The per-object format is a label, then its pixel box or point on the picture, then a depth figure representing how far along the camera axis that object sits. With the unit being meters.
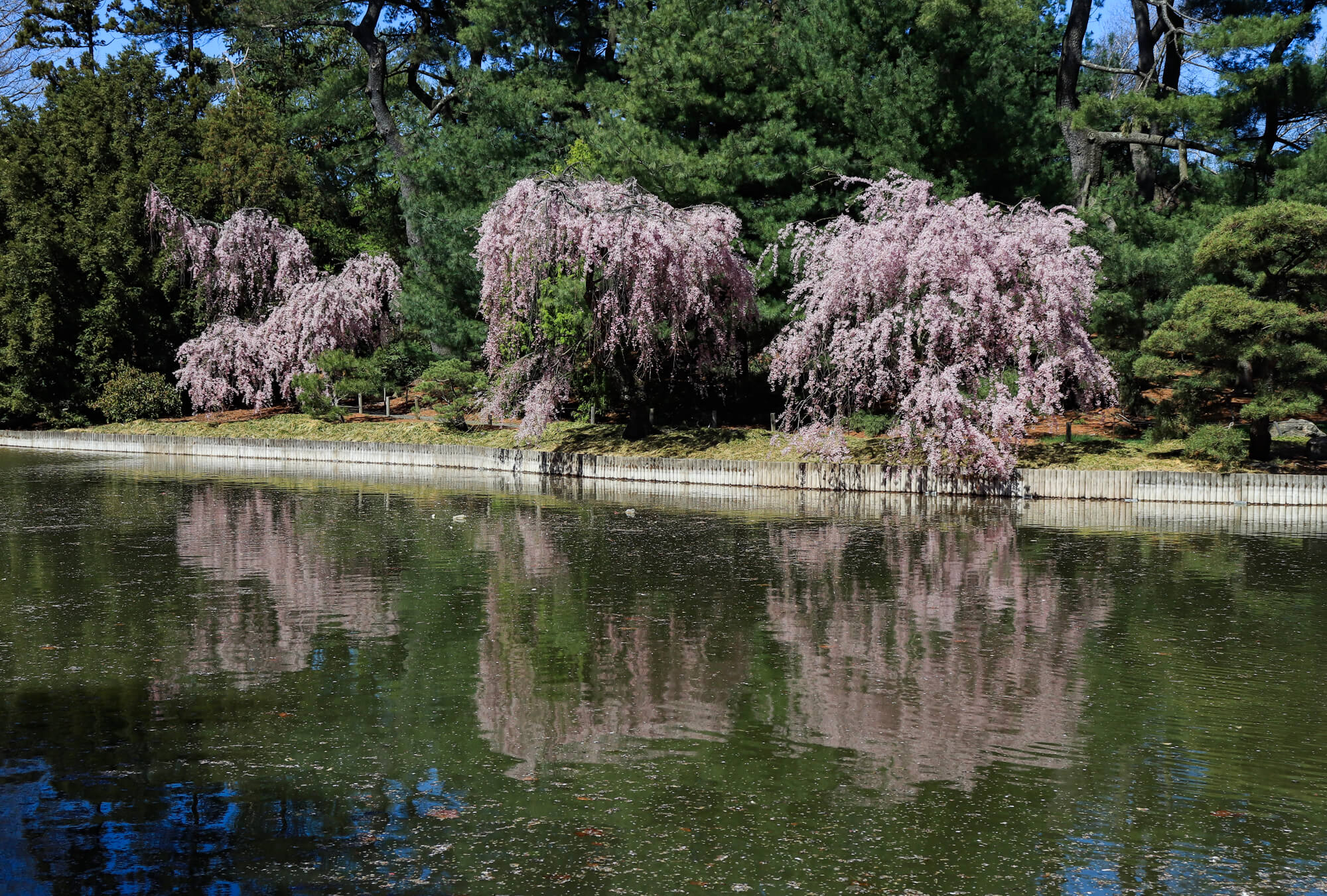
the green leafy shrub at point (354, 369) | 35.84
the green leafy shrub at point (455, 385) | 32.28
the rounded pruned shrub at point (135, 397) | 40.56
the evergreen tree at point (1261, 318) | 21.50
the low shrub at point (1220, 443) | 22.31
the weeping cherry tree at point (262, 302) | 37.84
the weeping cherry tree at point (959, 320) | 23.14
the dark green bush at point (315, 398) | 36.31
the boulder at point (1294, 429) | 26.81
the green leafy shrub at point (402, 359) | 37.09
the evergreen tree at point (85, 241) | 40.31
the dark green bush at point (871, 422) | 25.67
